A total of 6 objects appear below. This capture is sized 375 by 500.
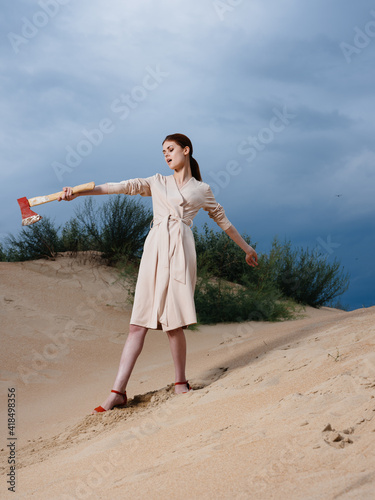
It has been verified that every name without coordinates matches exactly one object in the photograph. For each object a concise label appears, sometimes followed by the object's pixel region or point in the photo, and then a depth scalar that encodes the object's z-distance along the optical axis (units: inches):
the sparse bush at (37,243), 397.4
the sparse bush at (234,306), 309.4
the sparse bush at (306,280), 423.2
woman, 146.9
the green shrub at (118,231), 393.9
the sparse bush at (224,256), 390.9
